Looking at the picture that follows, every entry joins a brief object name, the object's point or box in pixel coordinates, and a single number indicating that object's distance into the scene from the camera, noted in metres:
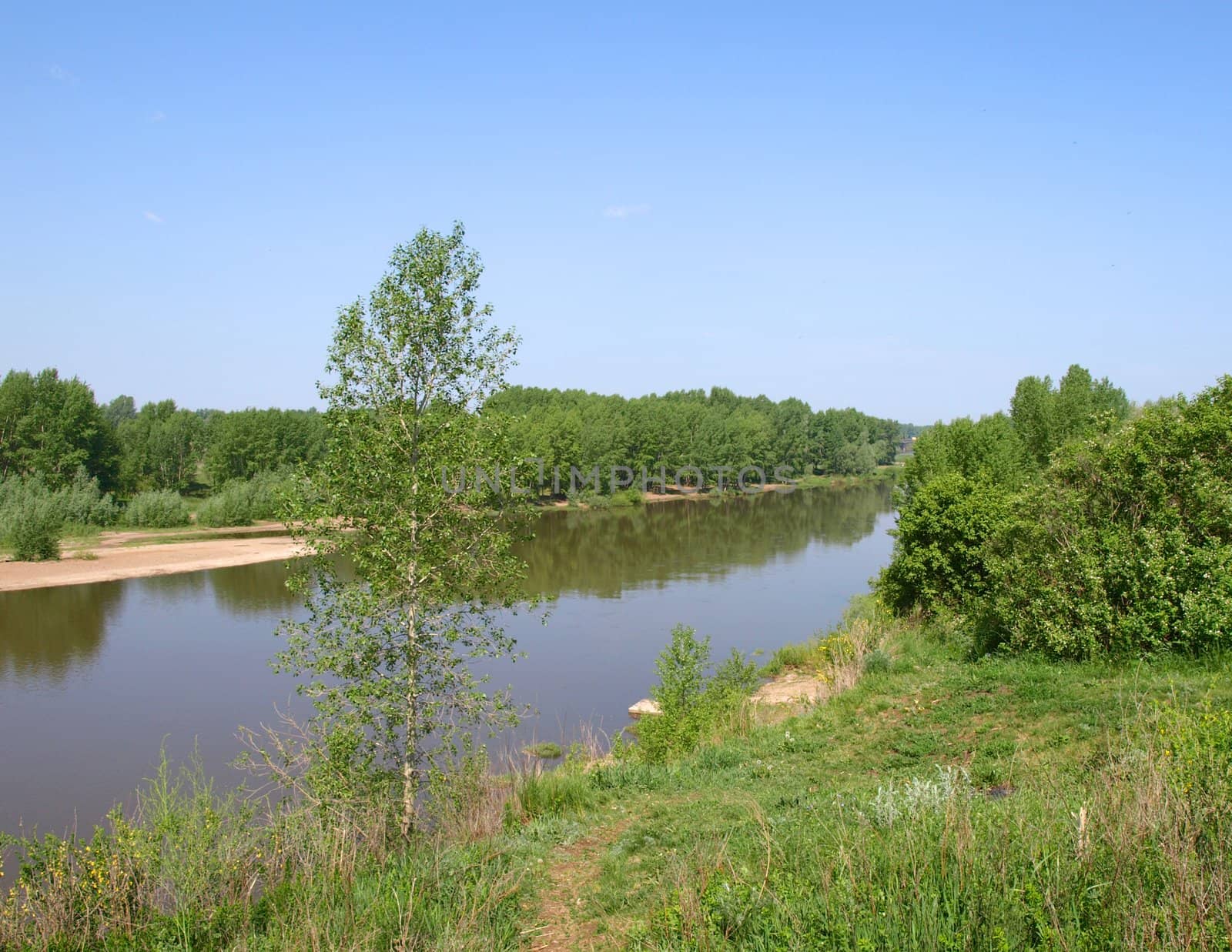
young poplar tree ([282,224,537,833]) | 10.43
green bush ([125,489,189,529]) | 55.88
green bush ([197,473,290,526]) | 57.31
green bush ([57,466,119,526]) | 51.44
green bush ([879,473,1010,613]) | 19.61
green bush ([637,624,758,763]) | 13.11
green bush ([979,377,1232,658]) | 11.38
